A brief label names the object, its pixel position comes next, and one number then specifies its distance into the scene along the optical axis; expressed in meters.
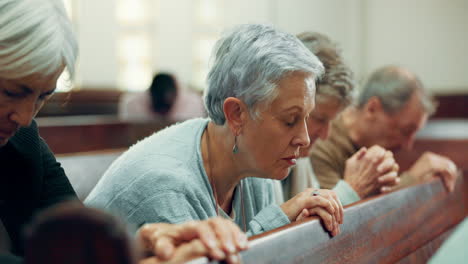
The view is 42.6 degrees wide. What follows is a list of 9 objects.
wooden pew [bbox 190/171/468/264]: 1.09
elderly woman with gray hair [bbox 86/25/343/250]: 1.41
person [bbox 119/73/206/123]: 5.71
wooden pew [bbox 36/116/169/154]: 3.87
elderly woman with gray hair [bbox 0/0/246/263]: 0.93
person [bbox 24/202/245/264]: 0.60
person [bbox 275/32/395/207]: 2.03
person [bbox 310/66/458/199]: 2.16
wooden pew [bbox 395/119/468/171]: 3.45
